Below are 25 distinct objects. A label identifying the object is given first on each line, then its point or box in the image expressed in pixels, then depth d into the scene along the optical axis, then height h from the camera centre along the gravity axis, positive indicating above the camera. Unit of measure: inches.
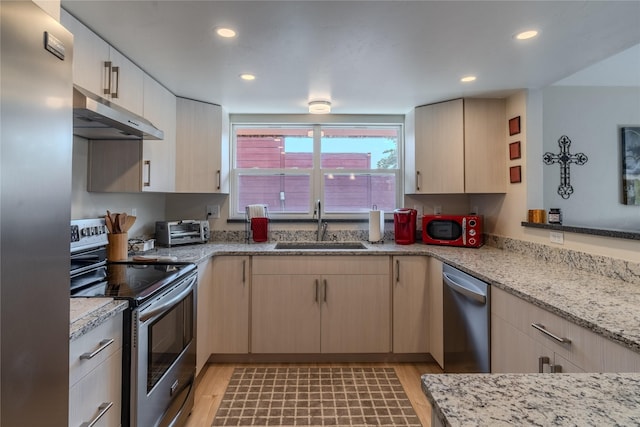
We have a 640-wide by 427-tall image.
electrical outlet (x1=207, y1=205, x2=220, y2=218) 127.0 +2.6
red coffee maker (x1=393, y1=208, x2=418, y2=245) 116.7 -2.6
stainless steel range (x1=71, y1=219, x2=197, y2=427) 52.4 -18.9
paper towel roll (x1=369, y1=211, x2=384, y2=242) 120.2 -2.4
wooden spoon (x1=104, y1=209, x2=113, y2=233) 81.9 -1.2
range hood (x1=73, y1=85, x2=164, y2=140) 55.9 +19.4
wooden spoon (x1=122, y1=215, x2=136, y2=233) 83.7 -1.3
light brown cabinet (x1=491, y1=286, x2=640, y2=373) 40.8 -18.2
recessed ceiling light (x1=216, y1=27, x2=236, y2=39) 66.7 +37.4
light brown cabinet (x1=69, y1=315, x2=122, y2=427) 40.4 -20.9
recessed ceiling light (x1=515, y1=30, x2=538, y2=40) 66.8 +37.0
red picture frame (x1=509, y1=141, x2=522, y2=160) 103.3 +21.2
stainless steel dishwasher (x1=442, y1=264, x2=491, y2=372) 71.6 -24.3
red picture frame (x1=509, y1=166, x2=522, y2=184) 102.6 +13.9
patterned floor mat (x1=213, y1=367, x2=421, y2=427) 75.9 -45.0
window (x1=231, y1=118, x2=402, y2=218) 132.6 +20.0
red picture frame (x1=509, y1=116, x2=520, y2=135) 103.1 +29.0
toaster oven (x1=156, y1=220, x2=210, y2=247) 108.0 -4.8
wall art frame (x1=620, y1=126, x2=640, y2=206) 111.5 +16.6
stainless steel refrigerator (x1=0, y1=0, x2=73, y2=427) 26.0 +0.3
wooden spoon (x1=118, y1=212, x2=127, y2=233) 82.9 -1.0
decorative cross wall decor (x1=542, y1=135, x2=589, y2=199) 108.6 +18.8
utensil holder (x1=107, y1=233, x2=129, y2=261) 81.5 -7.1
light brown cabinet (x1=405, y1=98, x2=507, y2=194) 109.6 +24.0
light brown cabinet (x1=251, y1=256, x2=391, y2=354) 101.6 -26.2
